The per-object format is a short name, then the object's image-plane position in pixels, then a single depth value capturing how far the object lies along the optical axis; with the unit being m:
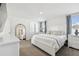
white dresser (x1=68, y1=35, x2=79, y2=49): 2.06
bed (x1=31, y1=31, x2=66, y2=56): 1.68
